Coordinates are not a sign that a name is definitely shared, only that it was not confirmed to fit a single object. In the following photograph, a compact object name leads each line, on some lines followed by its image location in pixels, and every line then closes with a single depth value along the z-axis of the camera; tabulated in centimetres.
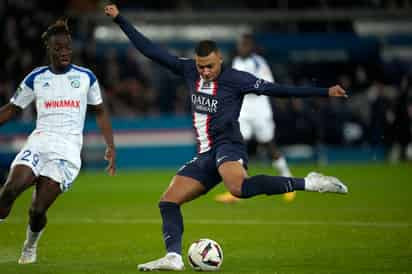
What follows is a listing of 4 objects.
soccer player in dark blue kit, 1986
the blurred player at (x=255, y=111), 3556
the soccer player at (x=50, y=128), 2039
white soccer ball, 1959
